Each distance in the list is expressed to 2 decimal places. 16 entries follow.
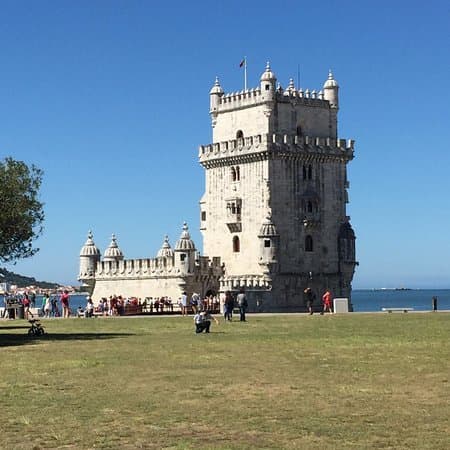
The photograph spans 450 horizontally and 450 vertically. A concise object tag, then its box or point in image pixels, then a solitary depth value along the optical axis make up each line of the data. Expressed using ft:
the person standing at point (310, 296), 216.43
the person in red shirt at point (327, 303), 223.51
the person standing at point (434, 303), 216.54
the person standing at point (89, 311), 232.94
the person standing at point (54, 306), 248.93
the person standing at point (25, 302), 221.46
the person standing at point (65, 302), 231.30
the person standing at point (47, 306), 239.91
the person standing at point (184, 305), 235.20
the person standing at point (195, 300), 223.98
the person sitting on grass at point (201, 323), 148.56
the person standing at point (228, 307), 189.06
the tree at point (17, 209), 149.69
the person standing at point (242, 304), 180.96
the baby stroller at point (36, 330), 150.20
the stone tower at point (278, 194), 272.51
